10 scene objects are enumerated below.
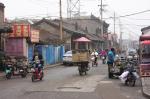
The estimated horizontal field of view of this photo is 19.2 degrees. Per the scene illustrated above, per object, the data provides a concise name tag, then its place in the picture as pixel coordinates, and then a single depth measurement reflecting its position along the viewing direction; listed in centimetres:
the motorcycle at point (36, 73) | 2480
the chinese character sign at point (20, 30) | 3819
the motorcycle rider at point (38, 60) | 2496
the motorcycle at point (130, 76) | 2144
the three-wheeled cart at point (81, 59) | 2986
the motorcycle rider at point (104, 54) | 5067
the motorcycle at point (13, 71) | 2776
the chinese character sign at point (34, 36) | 4216
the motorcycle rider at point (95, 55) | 4316
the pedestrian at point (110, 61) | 2678
